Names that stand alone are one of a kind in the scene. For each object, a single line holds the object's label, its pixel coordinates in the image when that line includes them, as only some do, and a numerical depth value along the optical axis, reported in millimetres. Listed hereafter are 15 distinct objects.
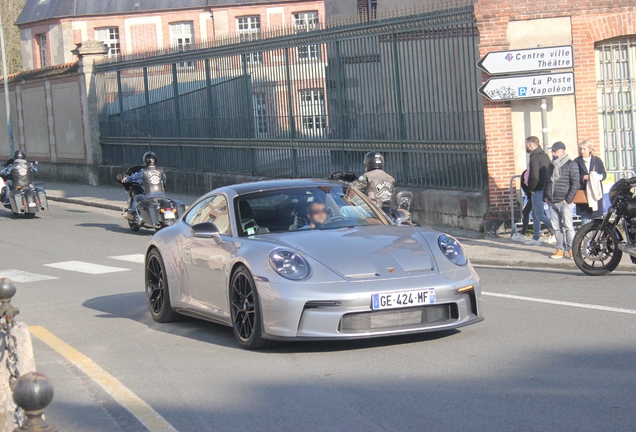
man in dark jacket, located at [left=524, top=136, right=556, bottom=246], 14562
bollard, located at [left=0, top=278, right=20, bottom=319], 5951
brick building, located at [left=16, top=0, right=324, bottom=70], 60062
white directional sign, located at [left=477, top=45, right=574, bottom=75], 15625
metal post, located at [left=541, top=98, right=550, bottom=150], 15836
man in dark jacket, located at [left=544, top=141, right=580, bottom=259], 13406
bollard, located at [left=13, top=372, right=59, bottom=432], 3906
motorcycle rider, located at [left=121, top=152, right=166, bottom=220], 19031
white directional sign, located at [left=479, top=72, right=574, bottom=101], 15672
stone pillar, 32531
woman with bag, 14031
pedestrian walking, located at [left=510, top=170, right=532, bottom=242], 15102
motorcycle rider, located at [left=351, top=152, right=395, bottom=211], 13109
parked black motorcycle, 11492
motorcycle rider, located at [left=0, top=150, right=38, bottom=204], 23688
